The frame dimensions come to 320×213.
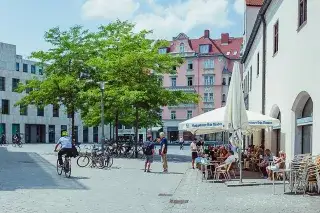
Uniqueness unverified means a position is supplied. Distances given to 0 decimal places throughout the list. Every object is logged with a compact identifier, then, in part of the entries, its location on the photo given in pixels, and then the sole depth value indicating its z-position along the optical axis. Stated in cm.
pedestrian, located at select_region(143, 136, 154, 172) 2036
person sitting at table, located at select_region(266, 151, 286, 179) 1595
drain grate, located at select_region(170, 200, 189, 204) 1157
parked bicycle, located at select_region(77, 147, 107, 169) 2220
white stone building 1402
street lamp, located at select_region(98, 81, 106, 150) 2780
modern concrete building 6925
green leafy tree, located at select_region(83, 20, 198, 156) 3023
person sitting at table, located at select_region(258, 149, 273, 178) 1765
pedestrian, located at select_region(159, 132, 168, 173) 2067
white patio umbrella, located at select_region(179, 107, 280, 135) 1677
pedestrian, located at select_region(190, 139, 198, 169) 2388
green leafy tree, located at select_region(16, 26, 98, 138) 3397
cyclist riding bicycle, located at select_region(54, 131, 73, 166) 1759
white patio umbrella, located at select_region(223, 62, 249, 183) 1527
